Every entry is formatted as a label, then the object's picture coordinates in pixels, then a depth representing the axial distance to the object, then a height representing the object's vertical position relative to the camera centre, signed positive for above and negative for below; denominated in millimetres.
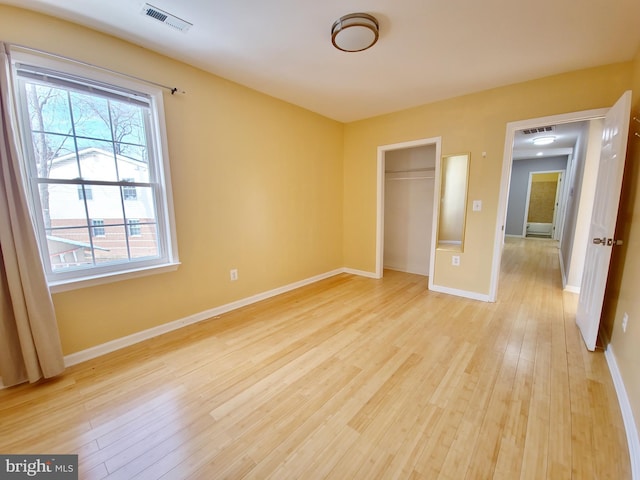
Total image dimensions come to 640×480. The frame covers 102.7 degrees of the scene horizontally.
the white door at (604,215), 1958 -120
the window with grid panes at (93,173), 1832 +264
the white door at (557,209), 7367 -222
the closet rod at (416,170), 4142 +544
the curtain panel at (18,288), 1615 -538
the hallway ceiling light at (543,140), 5012 +1227
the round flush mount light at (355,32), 1808 +1246
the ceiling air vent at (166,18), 1736 +1318
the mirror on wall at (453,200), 3346 +28
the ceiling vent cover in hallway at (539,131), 4219 +1193
